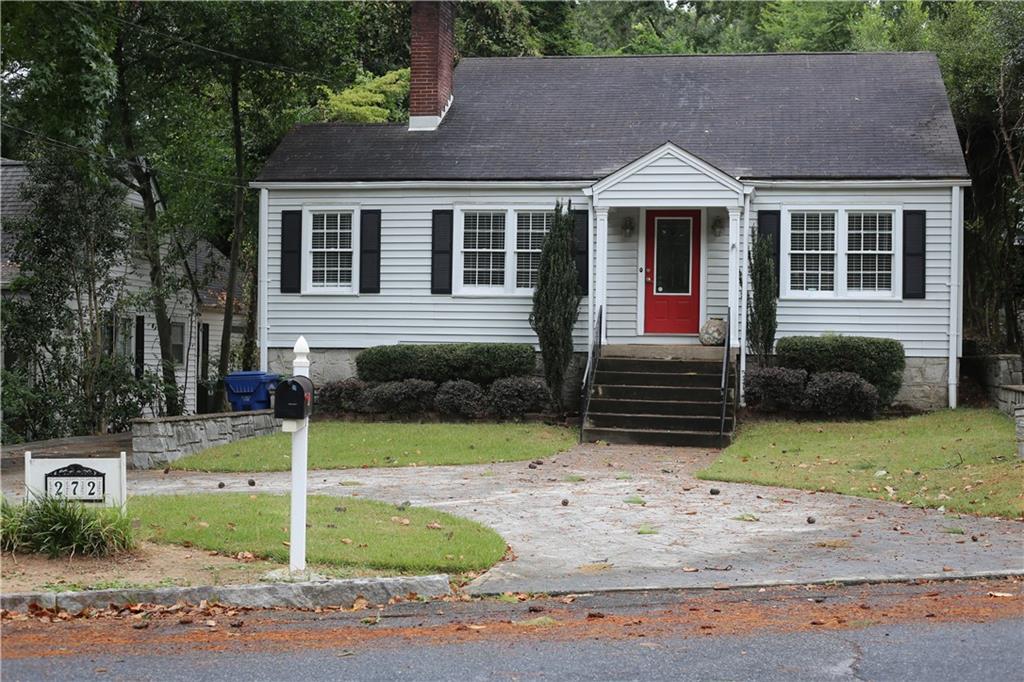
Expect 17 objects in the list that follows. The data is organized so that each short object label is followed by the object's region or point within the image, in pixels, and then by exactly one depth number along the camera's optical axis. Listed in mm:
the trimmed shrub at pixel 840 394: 18156
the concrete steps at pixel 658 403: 17297
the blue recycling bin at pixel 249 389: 19469
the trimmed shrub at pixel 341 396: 19594
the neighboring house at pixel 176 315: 22062
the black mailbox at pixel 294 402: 7539
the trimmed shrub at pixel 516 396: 18828
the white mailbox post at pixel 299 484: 7660
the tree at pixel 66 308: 19031
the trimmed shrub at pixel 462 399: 18938
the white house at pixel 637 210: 19406
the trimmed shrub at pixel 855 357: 18656
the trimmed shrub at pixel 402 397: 19156
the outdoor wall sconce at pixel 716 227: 20278
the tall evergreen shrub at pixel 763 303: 19000
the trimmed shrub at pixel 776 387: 18344
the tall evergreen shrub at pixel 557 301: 19078
